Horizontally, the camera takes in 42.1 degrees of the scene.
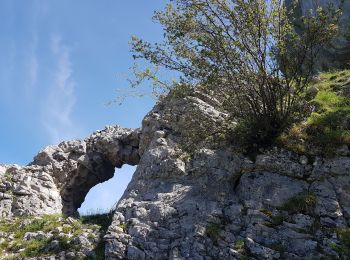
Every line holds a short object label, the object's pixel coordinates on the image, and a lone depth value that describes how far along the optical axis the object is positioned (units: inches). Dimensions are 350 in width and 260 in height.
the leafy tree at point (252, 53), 677.3
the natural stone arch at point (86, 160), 1002.7
